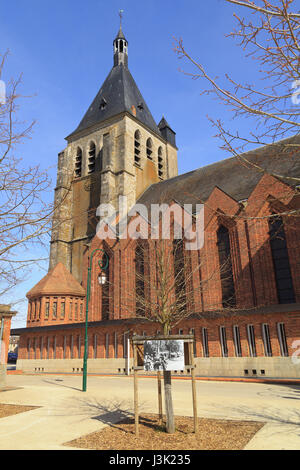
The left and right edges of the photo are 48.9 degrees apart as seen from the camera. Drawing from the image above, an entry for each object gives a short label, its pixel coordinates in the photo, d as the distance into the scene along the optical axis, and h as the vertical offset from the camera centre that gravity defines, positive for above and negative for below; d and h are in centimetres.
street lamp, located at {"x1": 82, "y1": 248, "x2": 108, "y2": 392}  1229 -62
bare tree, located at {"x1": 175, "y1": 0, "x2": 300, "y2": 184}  431 +381
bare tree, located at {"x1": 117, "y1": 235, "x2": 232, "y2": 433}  573 +58
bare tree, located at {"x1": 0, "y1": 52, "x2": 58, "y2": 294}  670 +249
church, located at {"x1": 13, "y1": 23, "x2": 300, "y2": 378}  1662 +481
